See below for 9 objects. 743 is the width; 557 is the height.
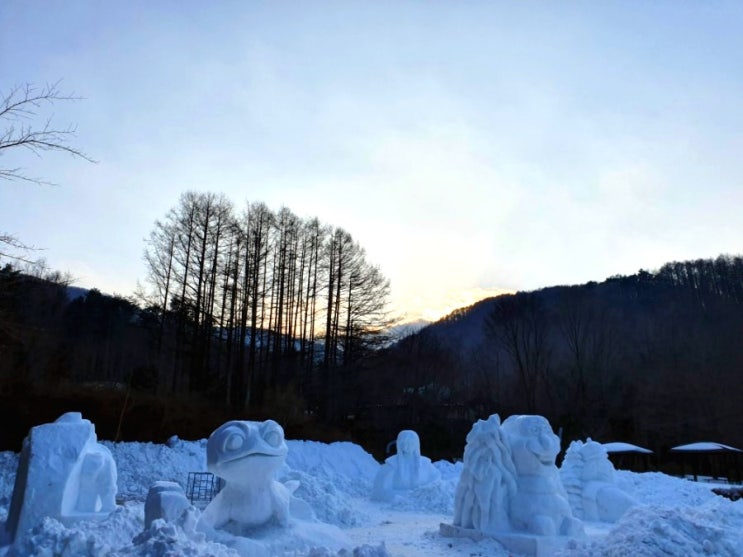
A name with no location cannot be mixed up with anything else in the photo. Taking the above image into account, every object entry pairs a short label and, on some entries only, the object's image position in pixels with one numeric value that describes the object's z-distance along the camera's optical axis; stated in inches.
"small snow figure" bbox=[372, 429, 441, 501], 645.3
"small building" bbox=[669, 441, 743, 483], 836.0
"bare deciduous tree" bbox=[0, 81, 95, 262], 244.8
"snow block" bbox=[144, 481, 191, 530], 212.1
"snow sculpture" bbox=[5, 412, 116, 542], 286.0
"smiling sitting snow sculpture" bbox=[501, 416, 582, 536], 340.8
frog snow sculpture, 269.3
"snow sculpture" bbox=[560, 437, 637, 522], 486.9
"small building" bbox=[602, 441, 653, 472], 866.1
